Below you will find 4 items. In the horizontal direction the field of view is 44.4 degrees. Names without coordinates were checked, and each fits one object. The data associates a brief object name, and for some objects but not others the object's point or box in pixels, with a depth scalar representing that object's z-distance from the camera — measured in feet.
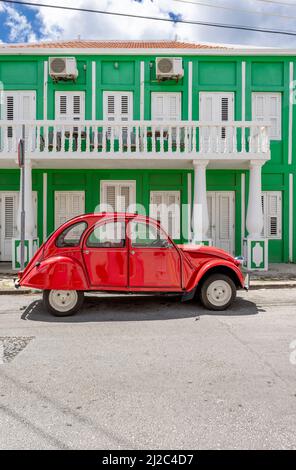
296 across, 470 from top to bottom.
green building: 43.19
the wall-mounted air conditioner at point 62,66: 41.93
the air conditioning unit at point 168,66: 41.91
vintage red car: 20.70
